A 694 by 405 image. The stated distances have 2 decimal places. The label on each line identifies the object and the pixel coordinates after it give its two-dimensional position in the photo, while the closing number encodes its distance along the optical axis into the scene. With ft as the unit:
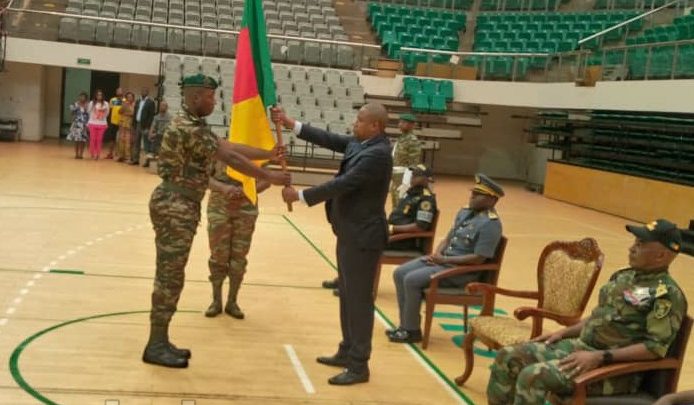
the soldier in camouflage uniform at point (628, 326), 12.84
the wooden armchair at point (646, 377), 12.67
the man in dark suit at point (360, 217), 16.43
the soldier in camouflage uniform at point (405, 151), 33.53
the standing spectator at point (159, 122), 52.37
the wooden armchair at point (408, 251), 23.68
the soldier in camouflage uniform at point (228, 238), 20.61
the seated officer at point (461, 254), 19.58
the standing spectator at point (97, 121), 56.75
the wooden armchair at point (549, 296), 16.31
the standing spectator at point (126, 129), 57.26
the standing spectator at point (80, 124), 57.72
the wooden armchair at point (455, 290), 19.40
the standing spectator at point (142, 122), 55.67
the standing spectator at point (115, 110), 59.14
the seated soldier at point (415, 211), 23.56
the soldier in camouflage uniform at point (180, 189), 16.57
